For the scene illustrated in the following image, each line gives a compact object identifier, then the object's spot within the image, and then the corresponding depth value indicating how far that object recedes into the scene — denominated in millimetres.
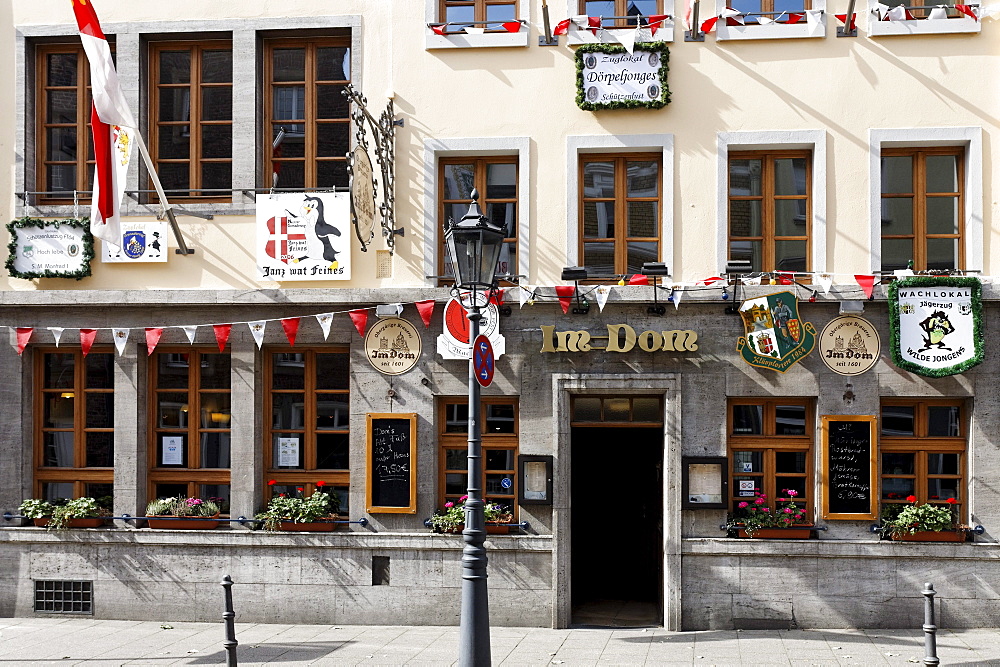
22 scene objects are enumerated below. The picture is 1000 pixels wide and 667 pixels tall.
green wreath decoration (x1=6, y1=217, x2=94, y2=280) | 13367
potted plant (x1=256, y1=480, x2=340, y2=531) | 12977
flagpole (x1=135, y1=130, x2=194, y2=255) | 12305
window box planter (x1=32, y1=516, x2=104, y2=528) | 13290
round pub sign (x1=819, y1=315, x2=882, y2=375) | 12391
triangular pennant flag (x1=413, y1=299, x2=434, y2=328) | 12805
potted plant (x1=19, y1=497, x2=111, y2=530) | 13258
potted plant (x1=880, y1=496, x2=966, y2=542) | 12141
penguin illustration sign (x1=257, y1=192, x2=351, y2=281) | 13102
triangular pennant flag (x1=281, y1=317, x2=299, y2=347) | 12922
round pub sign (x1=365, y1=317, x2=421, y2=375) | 13031
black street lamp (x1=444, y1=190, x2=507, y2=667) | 9195
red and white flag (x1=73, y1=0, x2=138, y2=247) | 12078
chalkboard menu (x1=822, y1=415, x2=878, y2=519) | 12344
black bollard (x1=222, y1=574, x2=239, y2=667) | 9750
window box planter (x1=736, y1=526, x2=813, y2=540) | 12312
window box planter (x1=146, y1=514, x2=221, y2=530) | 13148
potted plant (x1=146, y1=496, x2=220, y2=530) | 13156
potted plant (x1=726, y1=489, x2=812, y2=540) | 12336
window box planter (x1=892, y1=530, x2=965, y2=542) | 12141
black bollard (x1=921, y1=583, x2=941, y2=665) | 9141
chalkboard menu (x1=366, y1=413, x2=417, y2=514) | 12906
